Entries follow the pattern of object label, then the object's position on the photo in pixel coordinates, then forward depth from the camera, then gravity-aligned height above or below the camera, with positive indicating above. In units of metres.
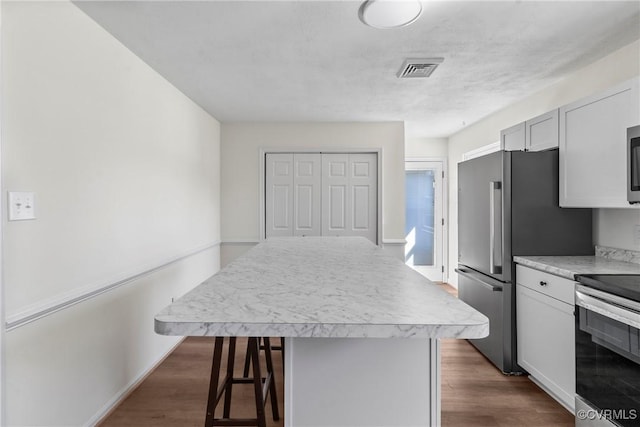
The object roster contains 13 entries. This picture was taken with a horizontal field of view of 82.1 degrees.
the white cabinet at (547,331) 2.27 -0.83
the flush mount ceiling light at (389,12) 1.83 +1.01
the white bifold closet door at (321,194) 4.88 +0.19
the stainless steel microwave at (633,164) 2.01 +0.23
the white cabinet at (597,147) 2.15 +0.39
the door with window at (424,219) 5.95 -0.18
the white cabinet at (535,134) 2.81 +0.62
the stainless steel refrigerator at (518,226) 2.79 -0.14
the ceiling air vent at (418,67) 2.68 +1.07
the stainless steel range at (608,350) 1.69 -0.72
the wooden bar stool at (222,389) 1.69 -0.86
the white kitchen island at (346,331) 0.92 -0.31
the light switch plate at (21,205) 1.55 +0.02
